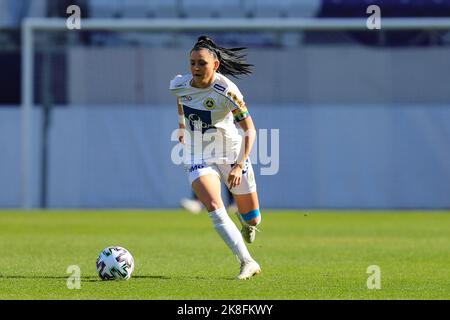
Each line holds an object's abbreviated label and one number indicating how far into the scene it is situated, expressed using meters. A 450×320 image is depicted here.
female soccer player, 10.81
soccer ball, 10.54
